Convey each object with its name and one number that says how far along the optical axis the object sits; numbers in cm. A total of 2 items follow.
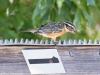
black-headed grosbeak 434
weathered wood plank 402
